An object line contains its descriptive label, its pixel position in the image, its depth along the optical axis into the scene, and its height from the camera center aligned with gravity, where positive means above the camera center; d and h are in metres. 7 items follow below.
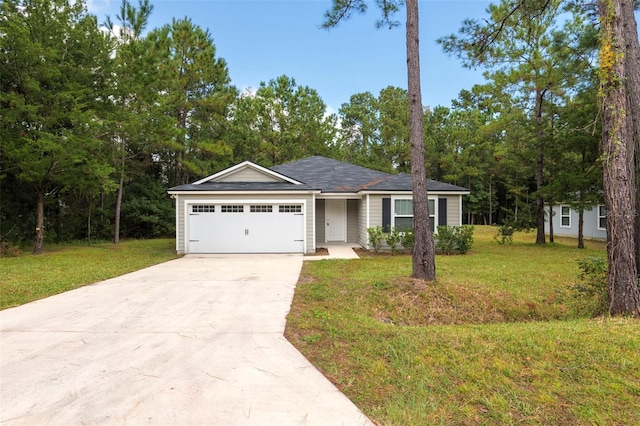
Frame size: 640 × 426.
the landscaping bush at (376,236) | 12.03 -0.73
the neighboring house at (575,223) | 17.48 -0.54
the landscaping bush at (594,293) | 4.93 -1.24
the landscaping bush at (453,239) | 11.95 -0.86
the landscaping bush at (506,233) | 15.10 -0.84
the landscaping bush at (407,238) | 11.68 -0.82
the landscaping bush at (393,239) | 11.84 -0.83
